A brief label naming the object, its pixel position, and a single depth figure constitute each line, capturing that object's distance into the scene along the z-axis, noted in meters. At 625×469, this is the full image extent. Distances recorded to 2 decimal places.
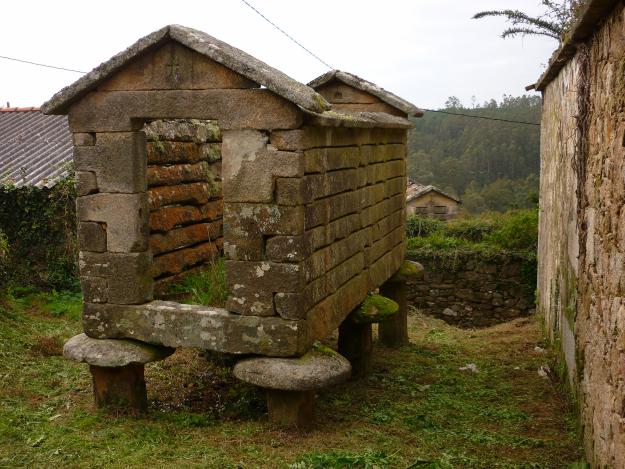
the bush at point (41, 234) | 11.00
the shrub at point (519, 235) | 14.90
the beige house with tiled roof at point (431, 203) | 23.67
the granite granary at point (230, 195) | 5.02
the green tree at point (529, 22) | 17.00
